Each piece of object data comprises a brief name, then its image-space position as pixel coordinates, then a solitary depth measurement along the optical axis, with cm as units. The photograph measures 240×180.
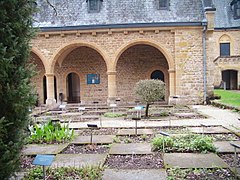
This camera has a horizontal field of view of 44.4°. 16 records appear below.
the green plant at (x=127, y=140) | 650
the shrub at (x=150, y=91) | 1084
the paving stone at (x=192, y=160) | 452
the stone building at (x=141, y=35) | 1592
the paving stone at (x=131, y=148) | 546
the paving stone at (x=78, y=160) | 472
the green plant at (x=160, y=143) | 565
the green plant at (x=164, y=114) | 1161
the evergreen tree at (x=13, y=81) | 277
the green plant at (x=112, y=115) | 1170
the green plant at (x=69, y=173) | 404
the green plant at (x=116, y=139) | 654
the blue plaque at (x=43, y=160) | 347
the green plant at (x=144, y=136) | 683
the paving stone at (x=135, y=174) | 401
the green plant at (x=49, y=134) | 669
